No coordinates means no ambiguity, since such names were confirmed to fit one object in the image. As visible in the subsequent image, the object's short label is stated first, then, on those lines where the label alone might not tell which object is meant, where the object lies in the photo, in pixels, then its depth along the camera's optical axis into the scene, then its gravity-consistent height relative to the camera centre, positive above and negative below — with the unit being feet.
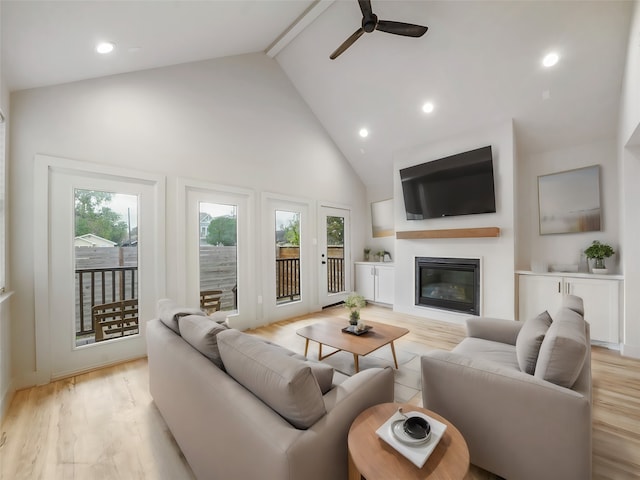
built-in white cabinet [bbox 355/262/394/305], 17.15 -2.57
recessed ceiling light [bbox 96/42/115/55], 7.65 +5.52
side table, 3.10 -2.59
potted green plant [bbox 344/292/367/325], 9.42 -2.23
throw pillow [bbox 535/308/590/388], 4.27 -1.84
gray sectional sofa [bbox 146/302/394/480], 3.27 -2.29
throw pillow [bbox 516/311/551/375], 5.02 -1.99
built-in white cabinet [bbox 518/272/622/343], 10.34 -2.29
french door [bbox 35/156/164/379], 8.46 -0.67
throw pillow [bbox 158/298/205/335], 6.17 -1.63
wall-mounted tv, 12.89 +2.72
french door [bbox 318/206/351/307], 16.83 -0.84
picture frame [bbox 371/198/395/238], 18.61 +1.55
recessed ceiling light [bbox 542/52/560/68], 9.92 +6.48
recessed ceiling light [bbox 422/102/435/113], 13.16 +6.35
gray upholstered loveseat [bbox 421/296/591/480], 4.10 -2.65
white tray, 3.19 -2.47
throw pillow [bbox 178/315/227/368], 4.90 -1.69
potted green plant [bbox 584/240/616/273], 11.00 -0.62
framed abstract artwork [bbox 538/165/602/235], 11.76 +1.65
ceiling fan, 8.32 +6.83
